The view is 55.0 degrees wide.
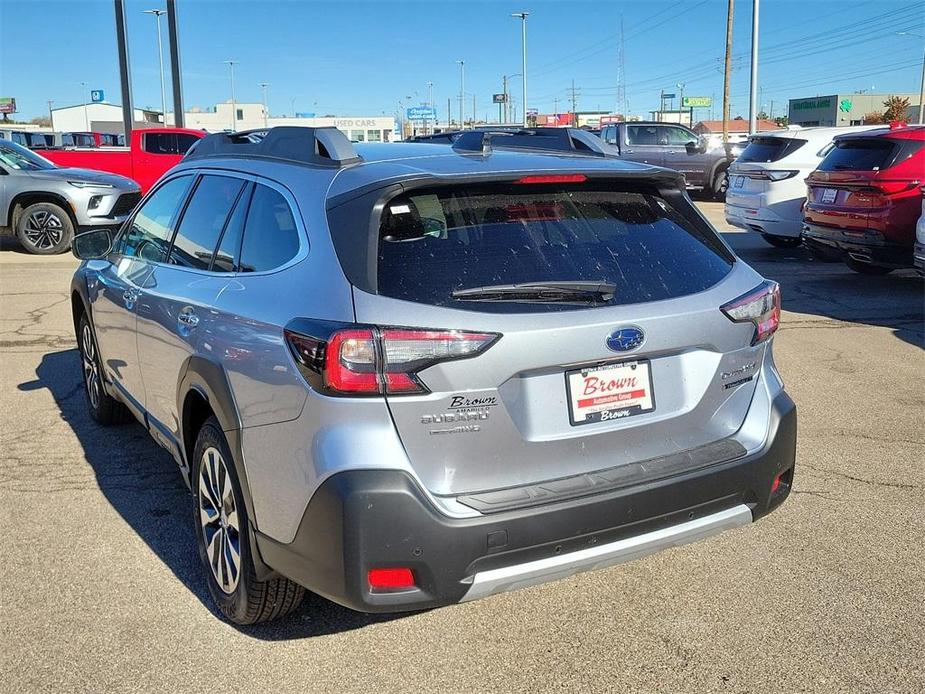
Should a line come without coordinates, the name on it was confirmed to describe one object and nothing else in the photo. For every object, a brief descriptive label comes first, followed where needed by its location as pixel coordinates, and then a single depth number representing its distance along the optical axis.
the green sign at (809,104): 97.31
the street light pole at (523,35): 64.76
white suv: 12.41
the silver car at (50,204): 13.73
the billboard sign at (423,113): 116.88
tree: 59.97
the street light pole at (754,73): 28.61
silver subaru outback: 2.56
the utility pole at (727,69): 35.69
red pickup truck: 19.14
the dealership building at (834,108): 91.69
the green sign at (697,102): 119.62
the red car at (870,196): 9.16
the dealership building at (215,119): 87.81
